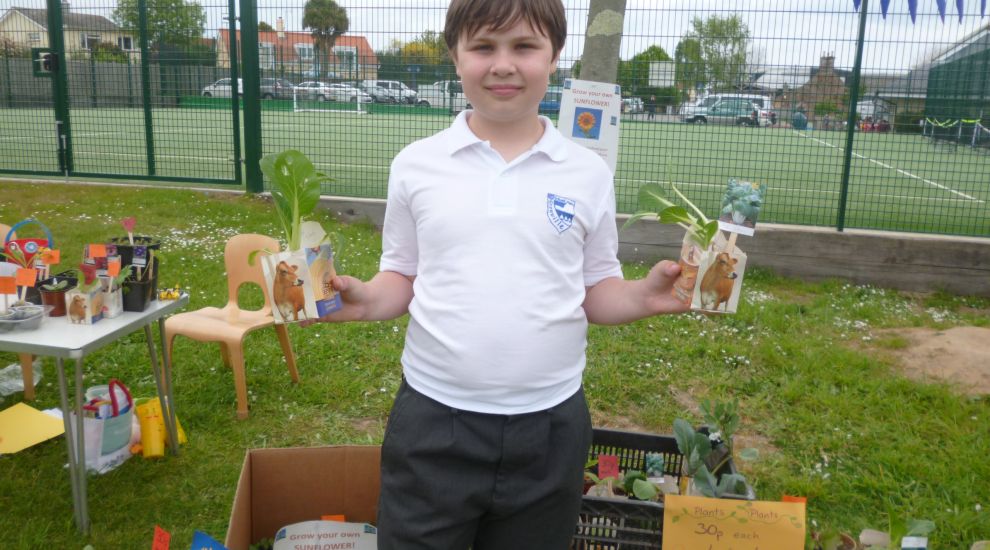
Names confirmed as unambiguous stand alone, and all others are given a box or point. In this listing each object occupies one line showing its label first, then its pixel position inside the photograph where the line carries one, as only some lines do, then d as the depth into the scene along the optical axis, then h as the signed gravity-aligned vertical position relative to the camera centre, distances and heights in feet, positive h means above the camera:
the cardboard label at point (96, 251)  9.64 -1.68
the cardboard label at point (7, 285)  9.13 -2.01
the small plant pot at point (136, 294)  9.89 -2.27
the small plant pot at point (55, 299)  9.52 -2.26
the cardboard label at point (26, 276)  9.29 -1.95
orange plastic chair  12.17 -3.33
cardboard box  8.52 -4.05
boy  4.96 -1.19
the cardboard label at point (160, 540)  7.07 -3.83
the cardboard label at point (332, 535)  8.04 -4.27
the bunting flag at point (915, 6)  13.06 +2.16
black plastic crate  7.58 -3.93
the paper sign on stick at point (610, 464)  8.61 -3.71
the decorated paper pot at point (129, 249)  10.09 -1.74
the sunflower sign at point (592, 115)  11.11 +0.15
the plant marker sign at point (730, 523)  7.29 -3.69
